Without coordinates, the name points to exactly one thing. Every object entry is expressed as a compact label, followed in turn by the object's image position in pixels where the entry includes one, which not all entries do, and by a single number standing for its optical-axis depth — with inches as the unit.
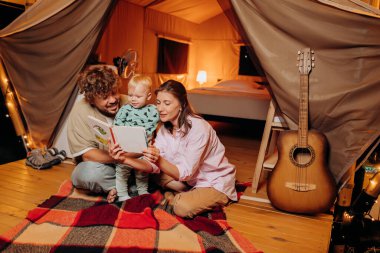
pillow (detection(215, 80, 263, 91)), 214.4
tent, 85.0
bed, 171.0
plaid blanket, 66.9
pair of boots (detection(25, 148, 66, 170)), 114.1
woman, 80.6
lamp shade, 258.2
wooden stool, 97.7
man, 84.0
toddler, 86.7
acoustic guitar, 87.0
